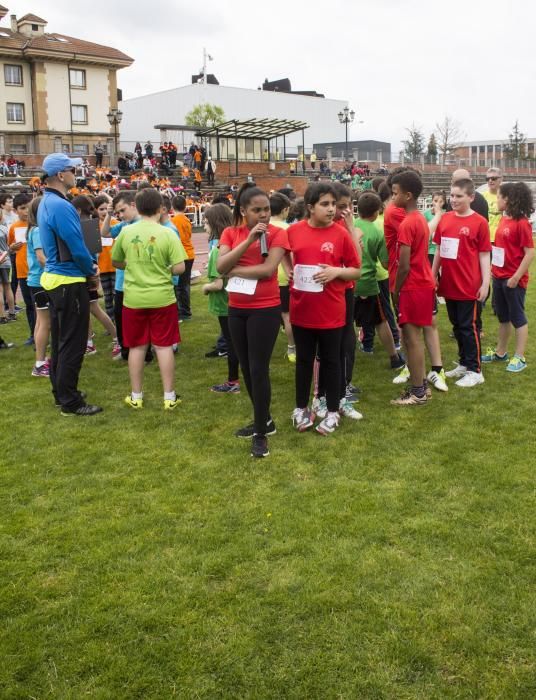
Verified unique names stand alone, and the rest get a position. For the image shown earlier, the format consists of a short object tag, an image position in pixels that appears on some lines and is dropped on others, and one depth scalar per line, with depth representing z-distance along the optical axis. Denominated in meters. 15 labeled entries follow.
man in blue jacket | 5.41
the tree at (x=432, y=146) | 73.01
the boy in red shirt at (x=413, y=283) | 5.29
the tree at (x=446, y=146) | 71.06
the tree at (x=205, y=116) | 60.09
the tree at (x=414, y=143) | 75.44
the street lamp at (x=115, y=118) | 40.52
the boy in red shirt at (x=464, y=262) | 5.90
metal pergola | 33.41
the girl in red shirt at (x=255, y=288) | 4.41
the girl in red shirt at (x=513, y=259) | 6.29
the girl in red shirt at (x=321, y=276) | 4.62
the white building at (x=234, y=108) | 64.44
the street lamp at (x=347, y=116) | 41.94
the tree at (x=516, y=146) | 69.81
